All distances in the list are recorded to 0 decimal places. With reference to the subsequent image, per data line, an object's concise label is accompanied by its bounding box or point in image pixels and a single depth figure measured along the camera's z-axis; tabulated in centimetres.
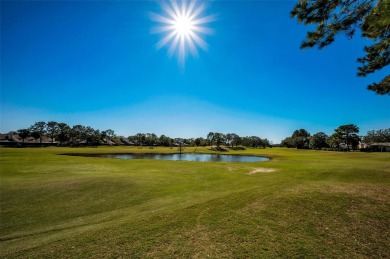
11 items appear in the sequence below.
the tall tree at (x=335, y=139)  10351
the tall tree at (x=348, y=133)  10051
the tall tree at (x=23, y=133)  11825
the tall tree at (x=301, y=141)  13015
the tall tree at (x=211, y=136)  13777
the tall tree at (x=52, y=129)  13562
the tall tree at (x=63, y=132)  13000
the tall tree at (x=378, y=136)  16825
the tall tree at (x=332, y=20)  848
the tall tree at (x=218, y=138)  13110
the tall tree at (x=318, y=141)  12238
